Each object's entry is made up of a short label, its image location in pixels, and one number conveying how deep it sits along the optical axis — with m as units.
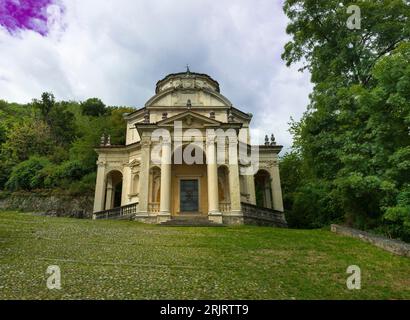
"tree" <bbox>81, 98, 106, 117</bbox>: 56.78
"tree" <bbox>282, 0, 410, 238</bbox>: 11.45
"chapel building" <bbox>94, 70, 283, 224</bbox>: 19.03
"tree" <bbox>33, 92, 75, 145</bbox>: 43.44
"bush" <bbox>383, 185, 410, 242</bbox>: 9.61
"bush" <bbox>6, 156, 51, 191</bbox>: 30.69
